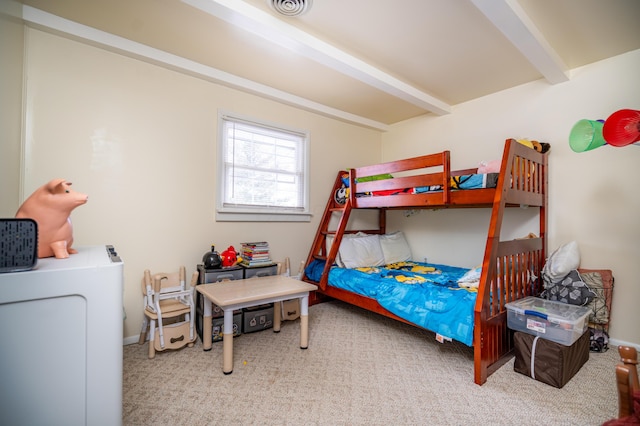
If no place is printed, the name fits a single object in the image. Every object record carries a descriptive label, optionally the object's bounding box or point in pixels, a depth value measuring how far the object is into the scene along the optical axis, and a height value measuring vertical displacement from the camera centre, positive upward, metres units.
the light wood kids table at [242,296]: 2.05 -0.64
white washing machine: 0.76 -0.38
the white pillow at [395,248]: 3.75 -0.46
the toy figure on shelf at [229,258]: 2.82 -0.46
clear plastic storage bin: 1.94 -0.73
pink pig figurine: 1.10 -0.02
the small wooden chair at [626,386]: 0.85 -0.50
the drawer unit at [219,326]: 2.57 -1.06
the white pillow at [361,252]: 3.35 -0.48
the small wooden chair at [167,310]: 2.32 -0.84
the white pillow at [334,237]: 3.39 -0.32
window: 3.09 +0.46
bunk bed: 2.07 -0.10
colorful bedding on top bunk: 2.33 +0.26
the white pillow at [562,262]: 2.55 -0.41
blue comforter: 2.10 -0.67
